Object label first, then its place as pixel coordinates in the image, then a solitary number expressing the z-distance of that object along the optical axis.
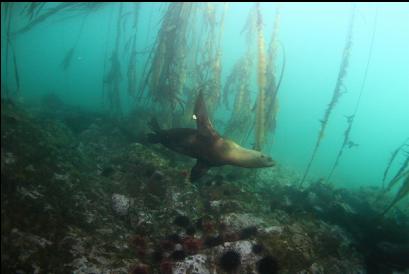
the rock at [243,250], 4.43
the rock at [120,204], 5.36
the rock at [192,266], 4.23
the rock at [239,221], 5.43
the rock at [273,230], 5.01
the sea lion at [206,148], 6.41
